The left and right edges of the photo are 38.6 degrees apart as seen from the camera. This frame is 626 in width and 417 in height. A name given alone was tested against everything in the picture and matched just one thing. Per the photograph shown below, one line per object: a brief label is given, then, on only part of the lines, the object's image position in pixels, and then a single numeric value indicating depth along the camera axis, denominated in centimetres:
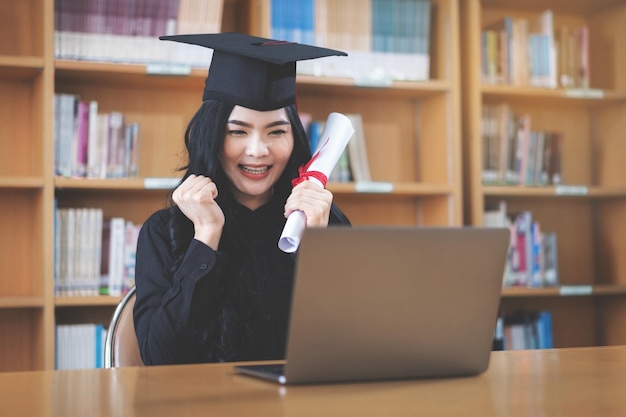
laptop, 99
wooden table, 90
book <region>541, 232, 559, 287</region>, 384
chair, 174
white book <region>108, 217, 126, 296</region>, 326
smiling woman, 179
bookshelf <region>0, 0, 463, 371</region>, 312
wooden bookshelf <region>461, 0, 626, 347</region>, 399
